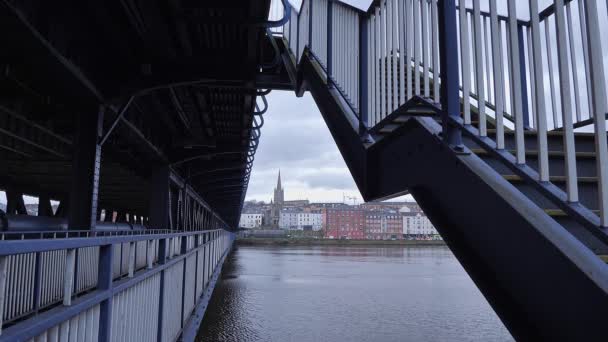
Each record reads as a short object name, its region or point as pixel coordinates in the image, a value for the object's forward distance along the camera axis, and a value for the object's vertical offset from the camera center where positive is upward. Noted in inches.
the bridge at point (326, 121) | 85.1 +32.1
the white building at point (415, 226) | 7352.9 +36.0
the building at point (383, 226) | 7076.8 +30.7
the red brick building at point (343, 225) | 6899.6 +40.5
